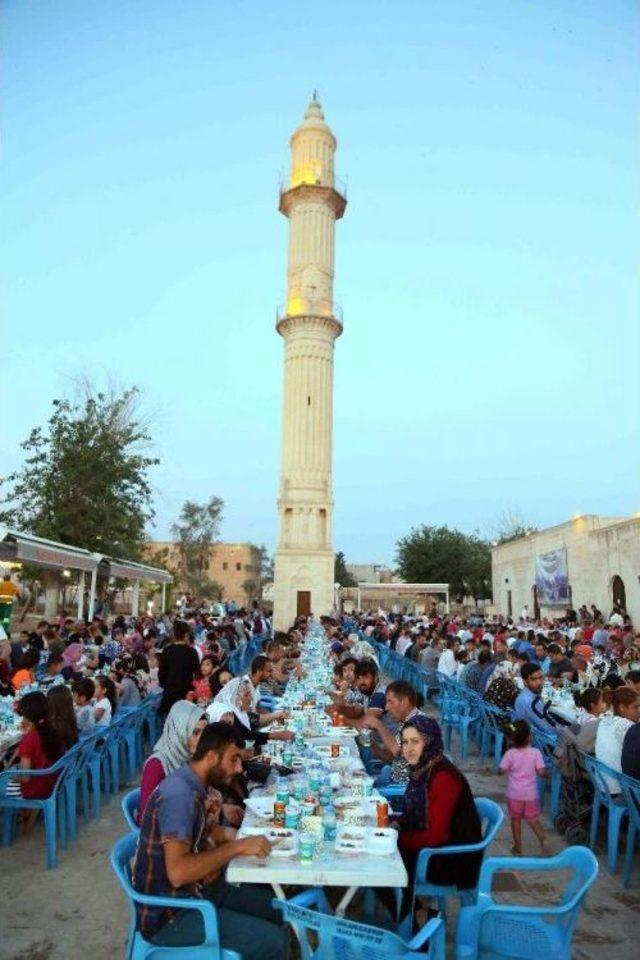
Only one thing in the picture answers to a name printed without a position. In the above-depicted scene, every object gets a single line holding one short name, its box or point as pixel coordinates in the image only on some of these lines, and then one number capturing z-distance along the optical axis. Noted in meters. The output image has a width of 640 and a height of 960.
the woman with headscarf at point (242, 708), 6.49
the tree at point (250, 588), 71.81
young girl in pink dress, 5.89
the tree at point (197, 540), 59.09
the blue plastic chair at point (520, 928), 3.28
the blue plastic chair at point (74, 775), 6.12
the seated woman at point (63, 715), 6.15
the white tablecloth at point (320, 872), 3.38
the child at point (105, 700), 7.43
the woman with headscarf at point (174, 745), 4.31
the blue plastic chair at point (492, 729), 8.45
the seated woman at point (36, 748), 5.80
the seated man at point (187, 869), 3.24
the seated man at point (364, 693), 7.37
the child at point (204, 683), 8.60
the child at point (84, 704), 7.09
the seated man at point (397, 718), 5.27
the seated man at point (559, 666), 10.76
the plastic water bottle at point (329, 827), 3.82
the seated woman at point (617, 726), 5.87
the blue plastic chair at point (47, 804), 5.50
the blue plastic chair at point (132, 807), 4.02
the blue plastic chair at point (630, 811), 5.25
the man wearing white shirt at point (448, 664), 12.90
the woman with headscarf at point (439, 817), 4.06
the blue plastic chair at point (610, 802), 5.53
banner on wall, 28.75
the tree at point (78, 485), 23.22
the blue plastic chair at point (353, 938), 2.79
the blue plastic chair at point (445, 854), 3.98
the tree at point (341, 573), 76.27
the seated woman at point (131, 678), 8.94
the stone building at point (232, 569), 71.06
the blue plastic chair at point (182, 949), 3.18
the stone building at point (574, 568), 23.56
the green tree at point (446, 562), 53.84
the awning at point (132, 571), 17.91
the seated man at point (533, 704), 7.77
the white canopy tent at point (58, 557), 12.21
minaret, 37.47
